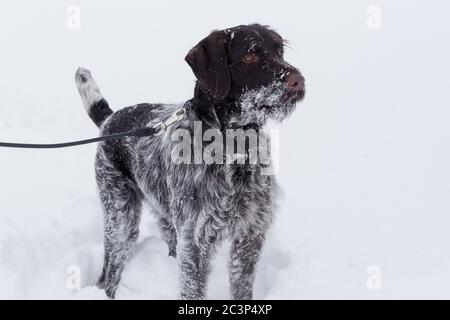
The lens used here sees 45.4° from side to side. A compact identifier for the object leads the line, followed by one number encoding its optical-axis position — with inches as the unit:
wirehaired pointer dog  133.1
